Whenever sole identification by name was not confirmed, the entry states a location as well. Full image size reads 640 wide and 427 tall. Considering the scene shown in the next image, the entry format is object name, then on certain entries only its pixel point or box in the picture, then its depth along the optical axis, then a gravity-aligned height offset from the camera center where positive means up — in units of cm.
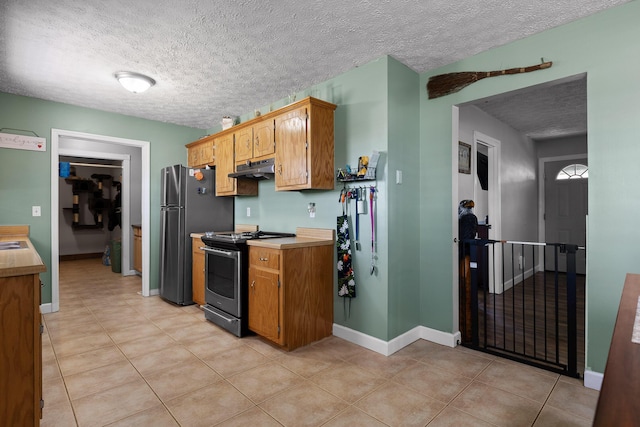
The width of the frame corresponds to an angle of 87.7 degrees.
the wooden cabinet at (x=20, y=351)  137 -59
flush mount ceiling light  304 +120
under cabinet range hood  335 +43
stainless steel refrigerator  412 -11
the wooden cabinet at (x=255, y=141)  336 +74
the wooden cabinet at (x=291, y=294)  272 -72
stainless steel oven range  305 -68
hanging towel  293 -48
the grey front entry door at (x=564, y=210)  575 -1
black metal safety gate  238 -115
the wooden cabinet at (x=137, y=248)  583 -67
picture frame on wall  393 +63
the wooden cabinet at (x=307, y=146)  289 +57
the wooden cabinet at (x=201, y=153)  437 +80
